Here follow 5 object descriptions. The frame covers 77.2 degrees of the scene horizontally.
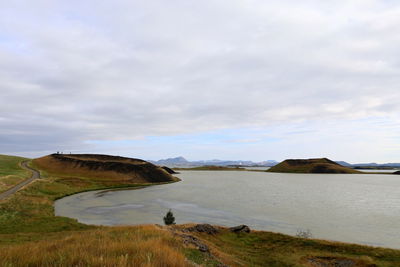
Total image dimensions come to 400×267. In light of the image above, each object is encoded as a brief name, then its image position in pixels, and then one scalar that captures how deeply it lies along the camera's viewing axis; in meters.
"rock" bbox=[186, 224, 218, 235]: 27.83
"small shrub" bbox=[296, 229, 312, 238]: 29.30
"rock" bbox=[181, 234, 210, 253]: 16.67
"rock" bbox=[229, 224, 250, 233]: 29.88
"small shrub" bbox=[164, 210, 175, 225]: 33.58
